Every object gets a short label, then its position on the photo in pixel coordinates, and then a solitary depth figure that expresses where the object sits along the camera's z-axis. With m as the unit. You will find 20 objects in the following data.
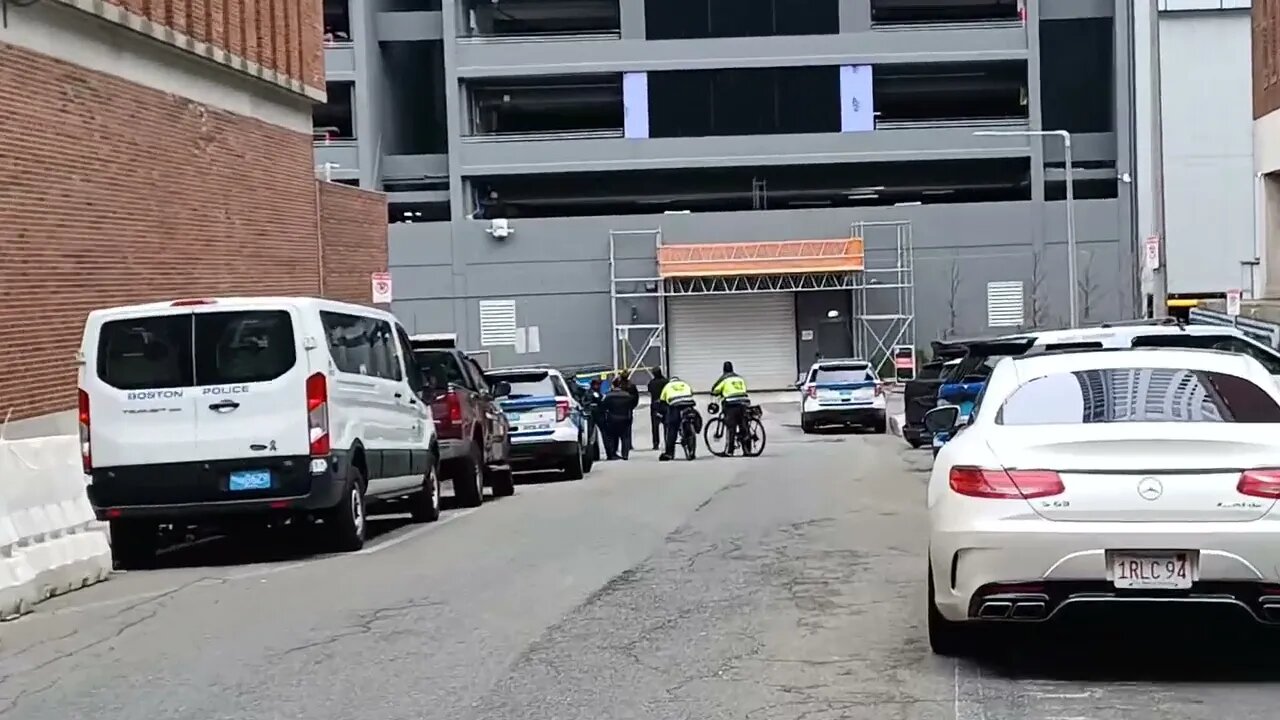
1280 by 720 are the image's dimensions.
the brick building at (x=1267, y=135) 31.25
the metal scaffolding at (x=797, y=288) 57.25
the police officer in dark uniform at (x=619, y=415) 32.22
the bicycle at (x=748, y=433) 30.67
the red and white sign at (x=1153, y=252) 25.56
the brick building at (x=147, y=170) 19.55
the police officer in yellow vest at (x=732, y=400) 30.39
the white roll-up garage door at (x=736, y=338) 58.28
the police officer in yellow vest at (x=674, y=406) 31.05
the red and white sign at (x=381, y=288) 29.98
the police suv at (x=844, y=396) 37.81
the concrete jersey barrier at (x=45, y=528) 12.13
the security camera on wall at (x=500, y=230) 56.97
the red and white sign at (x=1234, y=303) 26.55
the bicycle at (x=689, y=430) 30.83
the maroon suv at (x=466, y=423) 19.78
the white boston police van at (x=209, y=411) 14.06
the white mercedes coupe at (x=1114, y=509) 7.82
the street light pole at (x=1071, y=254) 38.37
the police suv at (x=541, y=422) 25.98
